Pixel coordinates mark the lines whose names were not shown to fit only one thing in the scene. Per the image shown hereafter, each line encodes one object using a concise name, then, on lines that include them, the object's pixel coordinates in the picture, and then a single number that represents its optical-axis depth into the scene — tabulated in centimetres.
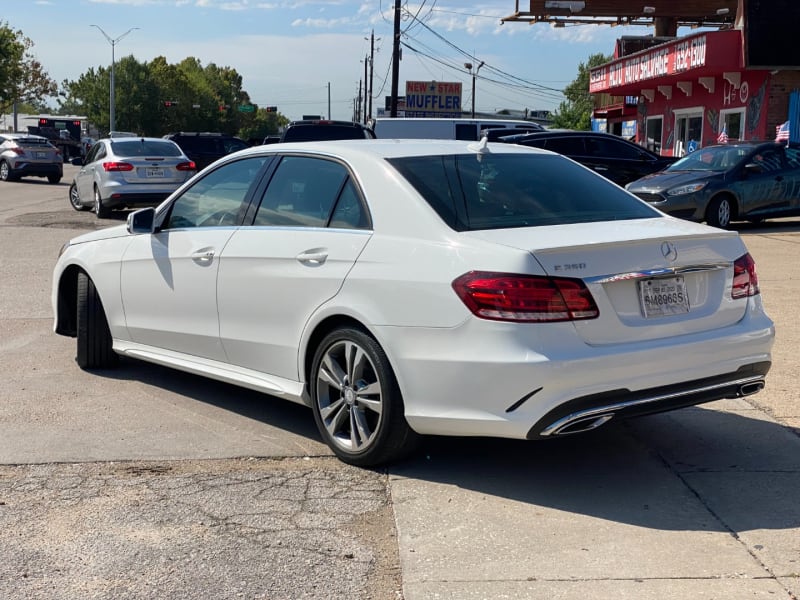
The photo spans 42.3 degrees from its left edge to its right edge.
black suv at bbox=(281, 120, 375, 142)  2066
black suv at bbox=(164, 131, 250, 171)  2666
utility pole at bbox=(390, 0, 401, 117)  4026
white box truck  2692
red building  2448
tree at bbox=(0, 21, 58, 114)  5447
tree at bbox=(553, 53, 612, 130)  10698
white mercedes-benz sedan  450
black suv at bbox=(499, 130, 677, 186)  2136
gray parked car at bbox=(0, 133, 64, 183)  3419
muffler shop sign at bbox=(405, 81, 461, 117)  7325
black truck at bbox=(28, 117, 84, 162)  6234
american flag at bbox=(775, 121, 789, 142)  2367
